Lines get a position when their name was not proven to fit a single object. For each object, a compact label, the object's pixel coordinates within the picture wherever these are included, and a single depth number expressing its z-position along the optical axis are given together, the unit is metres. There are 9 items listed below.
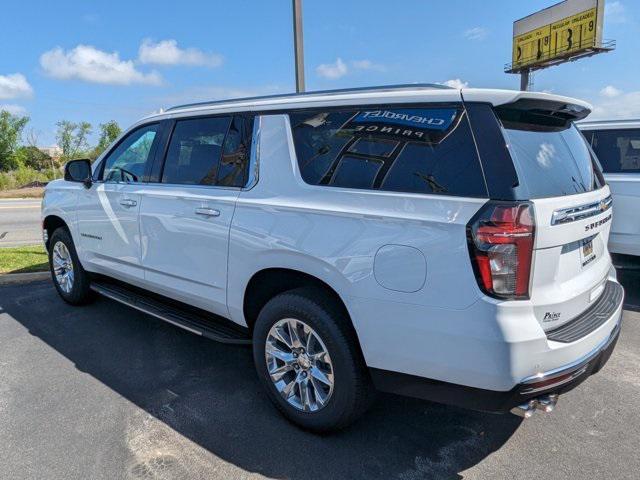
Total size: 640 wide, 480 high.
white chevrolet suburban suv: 2.18
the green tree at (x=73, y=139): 52.75
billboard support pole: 36.58
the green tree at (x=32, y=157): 54.41
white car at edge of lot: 5.46
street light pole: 6.10
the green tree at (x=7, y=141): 54.84
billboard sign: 30.23
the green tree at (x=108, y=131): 60.74
